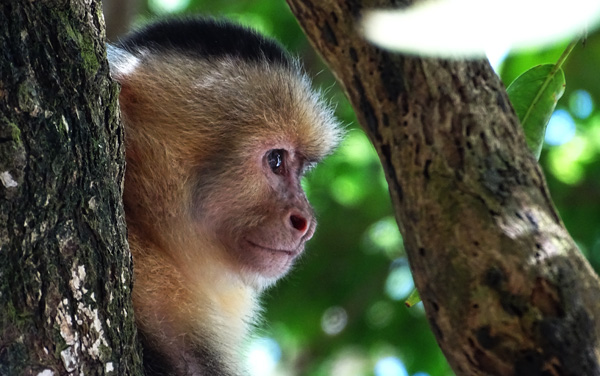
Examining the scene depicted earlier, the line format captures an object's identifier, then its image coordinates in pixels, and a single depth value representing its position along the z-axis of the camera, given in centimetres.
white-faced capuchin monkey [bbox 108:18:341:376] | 285
